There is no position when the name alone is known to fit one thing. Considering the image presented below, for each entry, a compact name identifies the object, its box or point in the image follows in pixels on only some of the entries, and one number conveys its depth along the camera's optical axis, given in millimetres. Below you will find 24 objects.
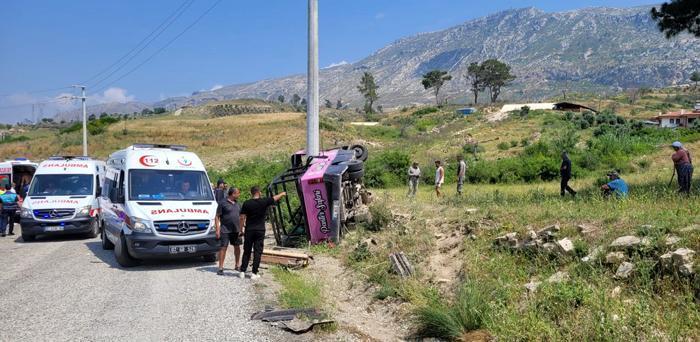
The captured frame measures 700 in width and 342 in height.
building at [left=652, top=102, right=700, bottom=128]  58150
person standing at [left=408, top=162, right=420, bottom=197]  20422
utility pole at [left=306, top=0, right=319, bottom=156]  16656
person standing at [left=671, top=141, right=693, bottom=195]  13078
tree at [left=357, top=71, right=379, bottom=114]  123938
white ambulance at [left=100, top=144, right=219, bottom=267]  11078
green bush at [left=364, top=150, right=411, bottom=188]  28219
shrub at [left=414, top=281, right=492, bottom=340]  6926
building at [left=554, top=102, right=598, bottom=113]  69450
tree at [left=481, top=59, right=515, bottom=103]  117438
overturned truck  13203
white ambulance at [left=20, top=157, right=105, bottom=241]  15539
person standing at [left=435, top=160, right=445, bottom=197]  20172
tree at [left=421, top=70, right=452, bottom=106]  123031
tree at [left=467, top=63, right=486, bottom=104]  119875
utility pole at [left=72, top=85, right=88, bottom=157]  45722
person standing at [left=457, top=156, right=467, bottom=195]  19552
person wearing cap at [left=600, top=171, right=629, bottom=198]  12169
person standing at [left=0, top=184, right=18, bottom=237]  17255
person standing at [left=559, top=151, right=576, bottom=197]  15766
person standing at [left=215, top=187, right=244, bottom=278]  10812
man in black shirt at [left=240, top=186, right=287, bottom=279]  10188
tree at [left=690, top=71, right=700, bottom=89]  109812
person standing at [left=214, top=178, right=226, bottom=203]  15758
